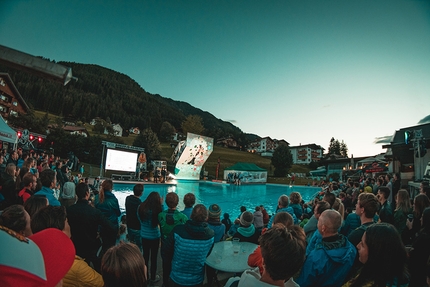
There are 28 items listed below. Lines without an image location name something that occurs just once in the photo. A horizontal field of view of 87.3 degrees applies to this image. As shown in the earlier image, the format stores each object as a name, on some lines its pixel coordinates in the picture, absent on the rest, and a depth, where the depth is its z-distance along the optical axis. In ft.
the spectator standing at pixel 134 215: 12.62
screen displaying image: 73.72
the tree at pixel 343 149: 260.01
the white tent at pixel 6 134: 28.63
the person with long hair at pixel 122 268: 4.04
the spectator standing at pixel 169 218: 10.56
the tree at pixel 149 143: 119.24
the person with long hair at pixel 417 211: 11.30
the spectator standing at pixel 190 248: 8.25
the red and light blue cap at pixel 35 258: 2.17
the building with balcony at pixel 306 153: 272.72
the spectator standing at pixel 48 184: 11.53
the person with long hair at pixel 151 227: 11.39
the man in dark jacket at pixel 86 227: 9.32
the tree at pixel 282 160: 141.90
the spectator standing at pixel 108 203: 12.10
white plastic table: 8.36
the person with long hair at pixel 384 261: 5.09
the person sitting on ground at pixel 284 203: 14.33
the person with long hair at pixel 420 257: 7.96
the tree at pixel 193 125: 229.04
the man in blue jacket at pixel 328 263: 6.34
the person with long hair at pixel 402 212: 12.71
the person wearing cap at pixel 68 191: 12.25
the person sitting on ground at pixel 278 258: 4.52
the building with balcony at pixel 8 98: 98.17
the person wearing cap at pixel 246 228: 11.57
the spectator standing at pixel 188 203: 12.46
